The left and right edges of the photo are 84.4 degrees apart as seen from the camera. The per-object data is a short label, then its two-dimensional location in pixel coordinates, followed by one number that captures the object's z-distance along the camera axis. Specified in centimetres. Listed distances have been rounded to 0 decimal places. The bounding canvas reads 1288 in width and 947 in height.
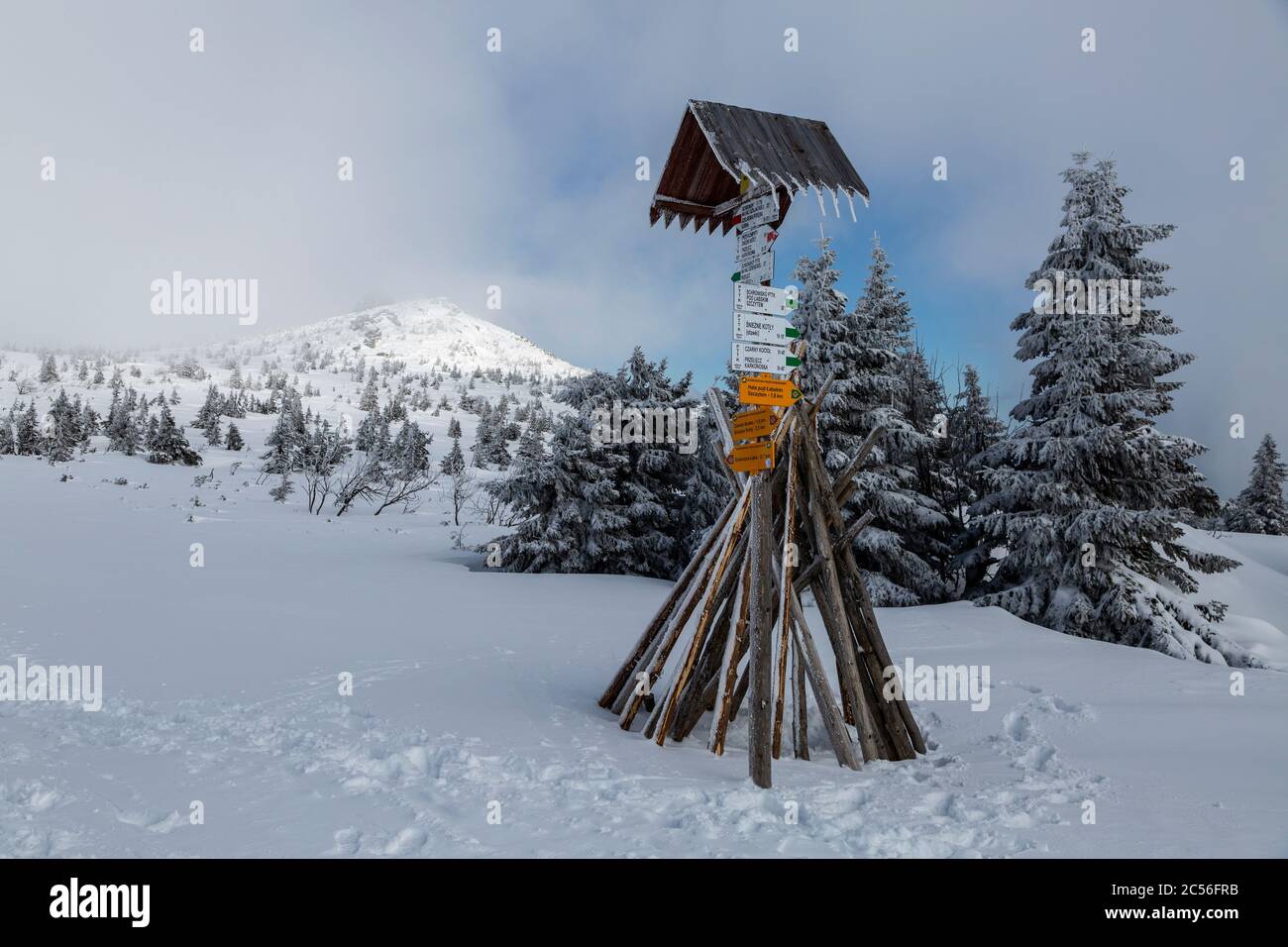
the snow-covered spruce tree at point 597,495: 2072
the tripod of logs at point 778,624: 580
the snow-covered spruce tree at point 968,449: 1888
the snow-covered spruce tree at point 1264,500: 3894
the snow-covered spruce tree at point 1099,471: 1427
